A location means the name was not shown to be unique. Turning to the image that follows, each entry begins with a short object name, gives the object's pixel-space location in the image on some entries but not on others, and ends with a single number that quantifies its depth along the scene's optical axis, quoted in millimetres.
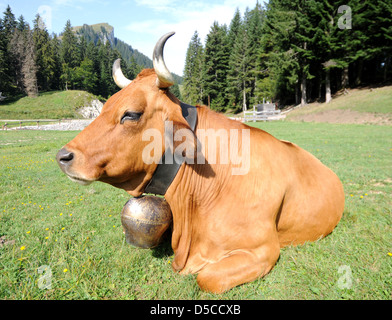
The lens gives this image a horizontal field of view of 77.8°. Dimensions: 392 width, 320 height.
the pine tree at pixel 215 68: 54419
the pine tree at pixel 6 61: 58594
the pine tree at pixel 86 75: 75812
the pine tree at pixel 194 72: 54562
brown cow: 2203
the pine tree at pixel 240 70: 52000
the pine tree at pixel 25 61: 62031
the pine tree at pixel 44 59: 70250
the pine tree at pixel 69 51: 80438
